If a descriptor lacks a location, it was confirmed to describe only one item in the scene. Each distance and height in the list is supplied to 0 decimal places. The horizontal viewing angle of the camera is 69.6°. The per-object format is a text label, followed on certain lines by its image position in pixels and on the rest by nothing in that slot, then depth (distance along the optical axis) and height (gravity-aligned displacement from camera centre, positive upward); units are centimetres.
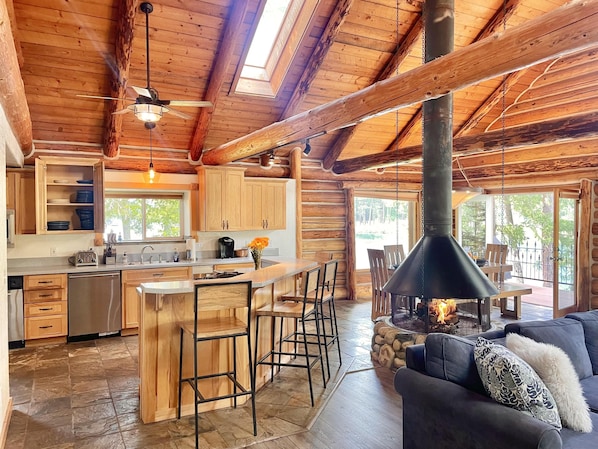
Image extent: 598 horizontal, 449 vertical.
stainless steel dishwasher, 572 -114
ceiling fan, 399 +107
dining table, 664 -77
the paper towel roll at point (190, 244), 684 -40
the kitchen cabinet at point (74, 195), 603 +35
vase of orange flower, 504 -34
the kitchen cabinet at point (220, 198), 684 +35
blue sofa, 217 -104
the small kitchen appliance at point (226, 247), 718 -47
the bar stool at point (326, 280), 447 -66
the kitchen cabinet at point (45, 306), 550 -112
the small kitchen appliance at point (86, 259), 602 -56
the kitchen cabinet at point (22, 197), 579 +30
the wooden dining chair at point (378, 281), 643 -94
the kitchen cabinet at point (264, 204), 735 +26
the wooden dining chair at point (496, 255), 708 -61
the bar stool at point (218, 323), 321 -87
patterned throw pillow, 230 -91
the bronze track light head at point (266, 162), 753 +102
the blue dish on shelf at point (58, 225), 597 -8
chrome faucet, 673 -44
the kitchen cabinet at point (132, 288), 597 -96
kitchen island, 358 -115
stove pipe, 376 +13
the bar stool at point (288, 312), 399 -88
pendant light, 573 +59
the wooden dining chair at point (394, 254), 745 -62
